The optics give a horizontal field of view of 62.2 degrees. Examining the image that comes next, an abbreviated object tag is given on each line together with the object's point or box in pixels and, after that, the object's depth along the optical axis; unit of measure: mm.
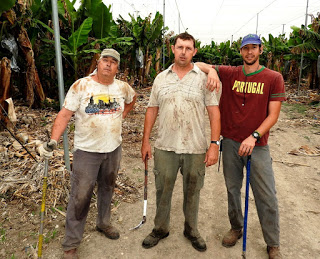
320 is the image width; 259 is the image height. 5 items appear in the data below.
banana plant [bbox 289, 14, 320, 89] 11300
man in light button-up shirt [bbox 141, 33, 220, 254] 2775
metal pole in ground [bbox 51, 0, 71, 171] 3301
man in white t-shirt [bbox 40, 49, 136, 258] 2834
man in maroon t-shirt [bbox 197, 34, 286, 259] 2756
